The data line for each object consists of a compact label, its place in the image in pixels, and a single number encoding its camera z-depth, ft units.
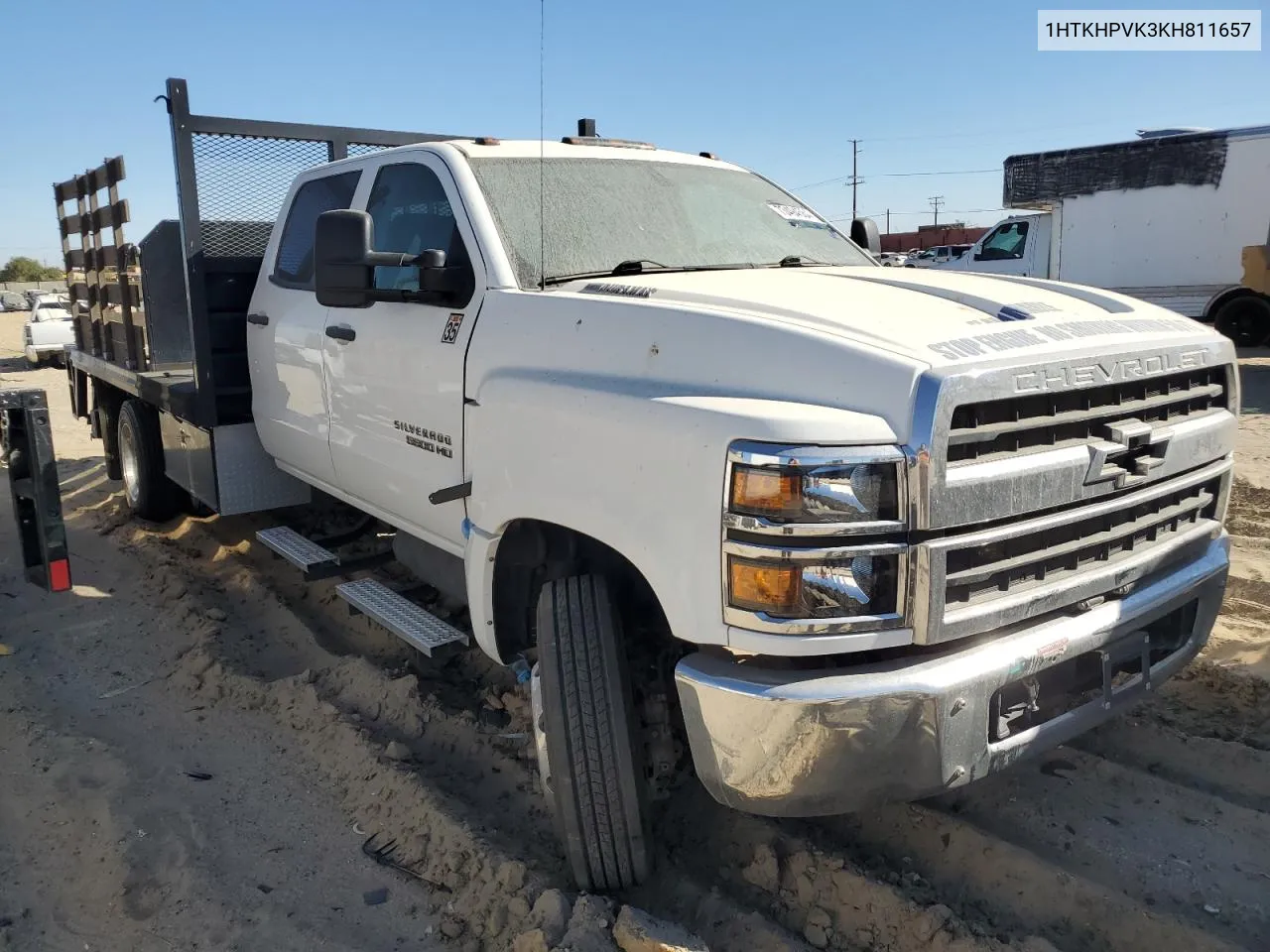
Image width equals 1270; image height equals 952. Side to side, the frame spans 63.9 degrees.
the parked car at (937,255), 74.43
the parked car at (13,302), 153.48
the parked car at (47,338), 65.00
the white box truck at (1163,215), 47.80
